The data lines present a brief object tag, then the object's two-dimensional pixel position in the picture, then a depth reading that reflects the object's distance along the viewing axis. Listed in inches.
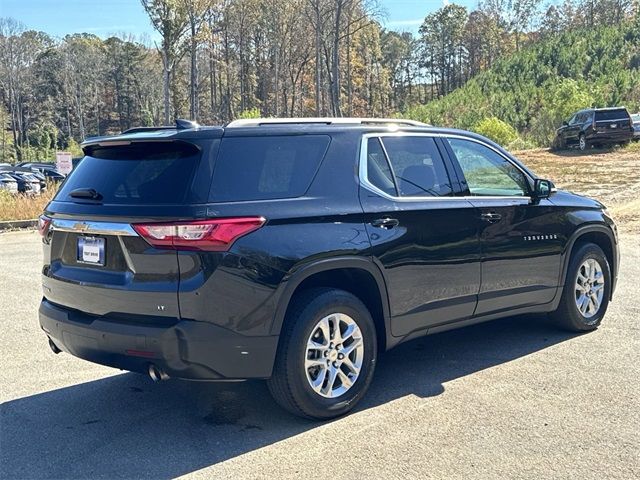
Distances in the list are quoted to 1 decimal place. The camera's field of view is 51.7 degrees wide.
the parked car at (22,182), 988.8
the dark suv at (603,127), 1048.8
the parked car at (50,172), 1369.6
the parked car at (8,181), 928.2
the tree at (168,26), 1242.6
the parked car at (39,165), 1533.2
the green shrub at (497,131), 1274.6
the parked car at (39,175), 1050.9
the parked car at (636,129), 1084.1
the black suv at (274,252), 144.4
